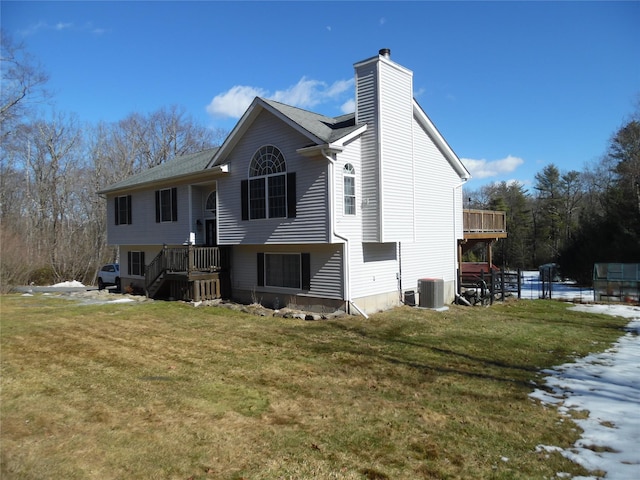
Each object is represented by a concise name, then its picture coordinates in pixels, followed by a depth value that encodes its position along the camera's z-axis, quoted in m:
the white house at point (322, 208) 13.27
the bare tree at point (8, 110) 28.27
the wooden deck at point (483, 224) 20.42
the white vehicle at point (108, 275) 24.78
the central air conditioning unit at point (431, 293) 15.41
